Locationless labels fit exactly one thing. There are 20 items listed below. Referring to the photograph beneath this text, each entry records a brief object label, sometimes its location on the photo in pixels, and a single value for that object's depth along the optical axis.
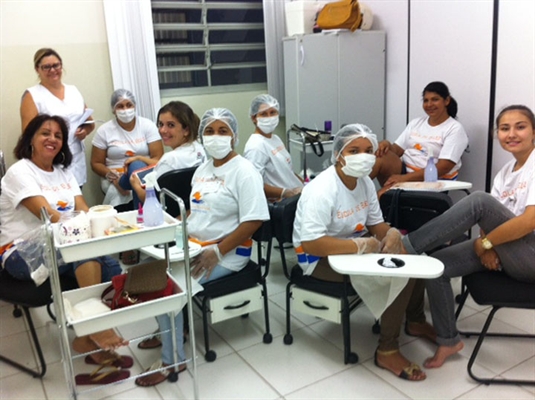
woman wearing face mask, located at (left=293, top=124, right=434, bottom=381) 2.15
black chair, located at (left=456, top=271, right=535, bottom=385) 2.03
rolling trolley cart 1.69
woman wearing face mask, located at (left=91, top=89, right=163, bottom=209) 3.58
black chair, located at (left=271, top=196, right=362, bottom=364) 2.25
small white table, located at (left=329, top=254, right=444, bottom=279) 1.88
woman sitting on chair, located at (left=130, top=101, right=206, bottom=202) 2.79
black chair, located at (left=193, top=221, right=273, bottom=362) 2.31
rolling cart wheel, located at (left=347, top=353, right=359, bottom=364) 2.34
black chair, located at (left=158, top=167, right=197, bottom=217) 2.65
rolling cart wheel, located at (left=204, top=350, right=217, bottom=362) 2.41
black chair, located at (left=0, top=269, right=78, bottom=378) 2.22
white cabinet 4.07
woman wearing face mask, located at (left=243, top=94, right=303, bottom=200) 3.11
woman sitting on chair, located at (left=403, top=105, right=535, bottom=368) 2.10
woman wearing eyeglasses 3.31
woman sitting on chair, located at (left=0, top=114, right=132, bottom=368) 2.30
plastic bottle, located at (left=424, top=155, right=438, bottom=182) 3.21
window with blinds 4.21
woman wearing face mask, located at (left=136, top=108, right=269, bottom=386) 2.28
